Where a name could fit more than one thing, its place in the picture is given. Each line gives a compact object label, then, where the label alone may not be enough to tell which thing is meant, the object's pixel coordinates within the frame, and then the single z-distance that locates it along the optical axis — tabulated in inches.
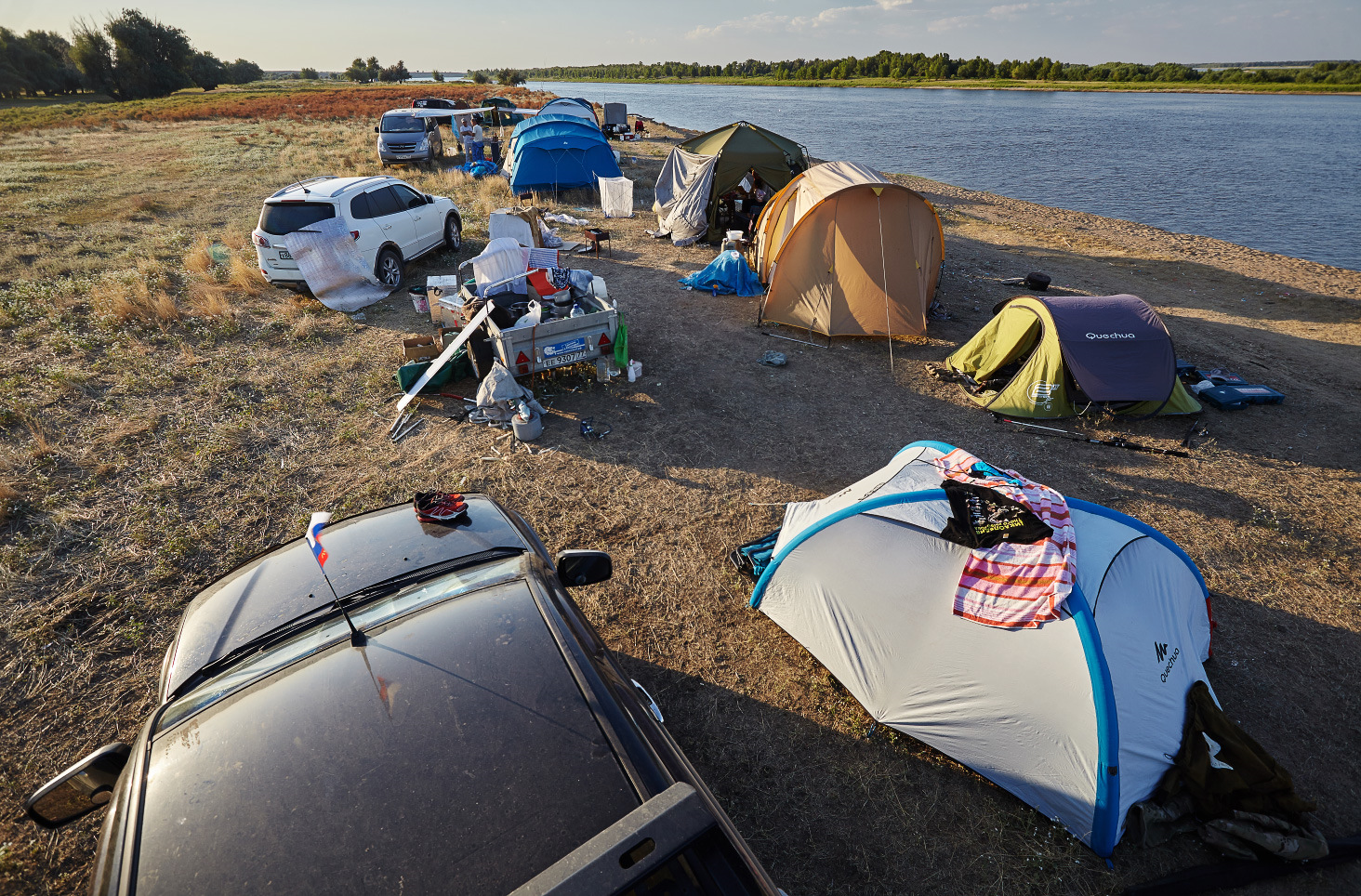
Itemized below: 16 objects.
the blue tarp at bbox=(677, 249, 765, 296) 449.4
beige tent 363.6
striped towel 137.9
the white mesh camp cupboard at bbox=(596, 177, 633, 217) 618.8
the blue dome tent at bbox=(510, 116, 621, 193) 673.6
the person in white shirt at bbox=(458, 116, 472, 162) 814.5
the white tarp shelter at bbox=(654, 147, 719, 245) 545.6
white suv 381.4
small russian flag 96.1
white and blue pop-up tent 134.0
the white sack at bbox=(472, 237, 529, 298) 335.0
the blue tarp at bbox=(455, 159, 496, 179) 764.0
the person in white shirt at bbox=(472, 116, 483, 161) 813.2
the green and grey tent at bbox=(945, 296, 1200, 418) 289.0
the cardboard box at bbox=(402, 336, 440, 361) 315.0
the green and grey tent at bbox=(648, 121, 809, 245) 546.9
